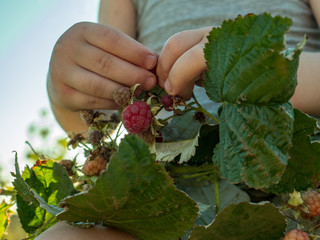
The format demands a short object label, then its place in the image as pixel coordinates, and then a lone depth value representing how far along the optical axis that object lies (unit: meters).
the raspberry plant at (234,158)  0.34
